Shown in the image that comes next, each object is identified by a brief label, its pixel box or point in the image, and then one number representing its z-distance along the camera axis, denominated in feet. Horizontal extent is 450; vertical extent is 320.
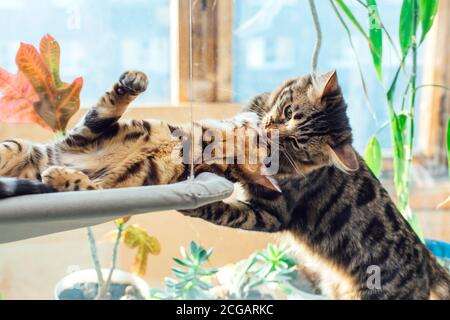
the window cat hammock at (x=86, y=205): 2.72
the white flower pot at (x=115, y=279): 4.47
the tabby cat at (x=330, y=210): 4.07
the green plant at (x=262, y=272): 4.33
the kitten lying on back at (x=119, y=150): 3.99
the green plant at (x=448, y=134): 4.48
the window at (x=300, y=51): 4.17
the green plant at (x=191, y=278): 4.33
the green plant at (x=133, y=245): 4.39
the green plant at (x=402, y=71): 4.17
